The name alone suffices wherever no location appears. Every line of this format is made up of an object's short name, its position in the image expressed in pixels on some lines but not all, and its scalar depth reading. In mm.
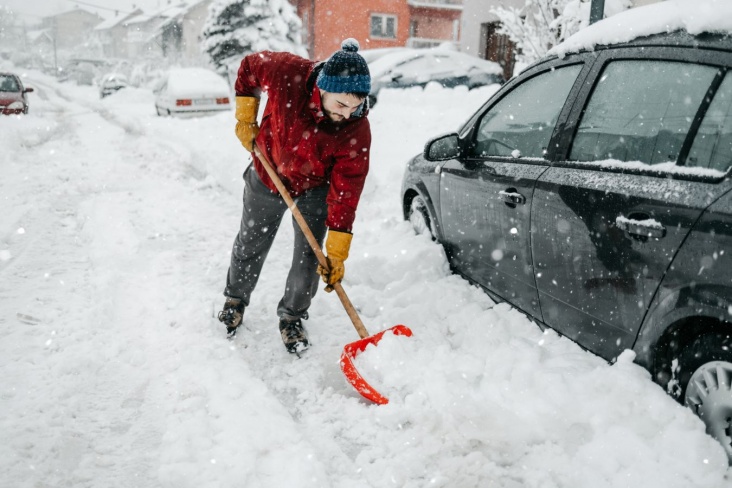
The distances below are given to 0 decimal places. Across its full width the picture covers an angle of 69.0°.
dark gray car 1912
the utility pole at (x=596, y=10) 4570
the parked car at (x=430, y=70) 10586
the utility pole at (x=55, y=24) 84288
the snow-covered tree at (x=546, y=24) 6574
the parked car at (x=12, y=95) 13434
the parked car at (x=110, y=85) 26953
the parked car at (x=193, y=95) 13359
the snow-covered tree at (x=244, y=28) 20781
